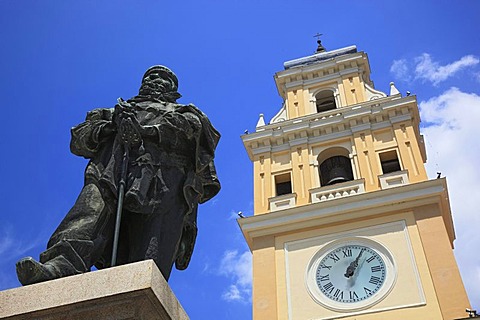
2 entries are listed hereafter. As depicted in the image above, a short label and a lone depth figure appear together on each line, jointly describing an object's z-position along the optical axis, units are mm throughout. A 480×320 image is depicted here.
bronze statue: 2918
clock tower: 13906
